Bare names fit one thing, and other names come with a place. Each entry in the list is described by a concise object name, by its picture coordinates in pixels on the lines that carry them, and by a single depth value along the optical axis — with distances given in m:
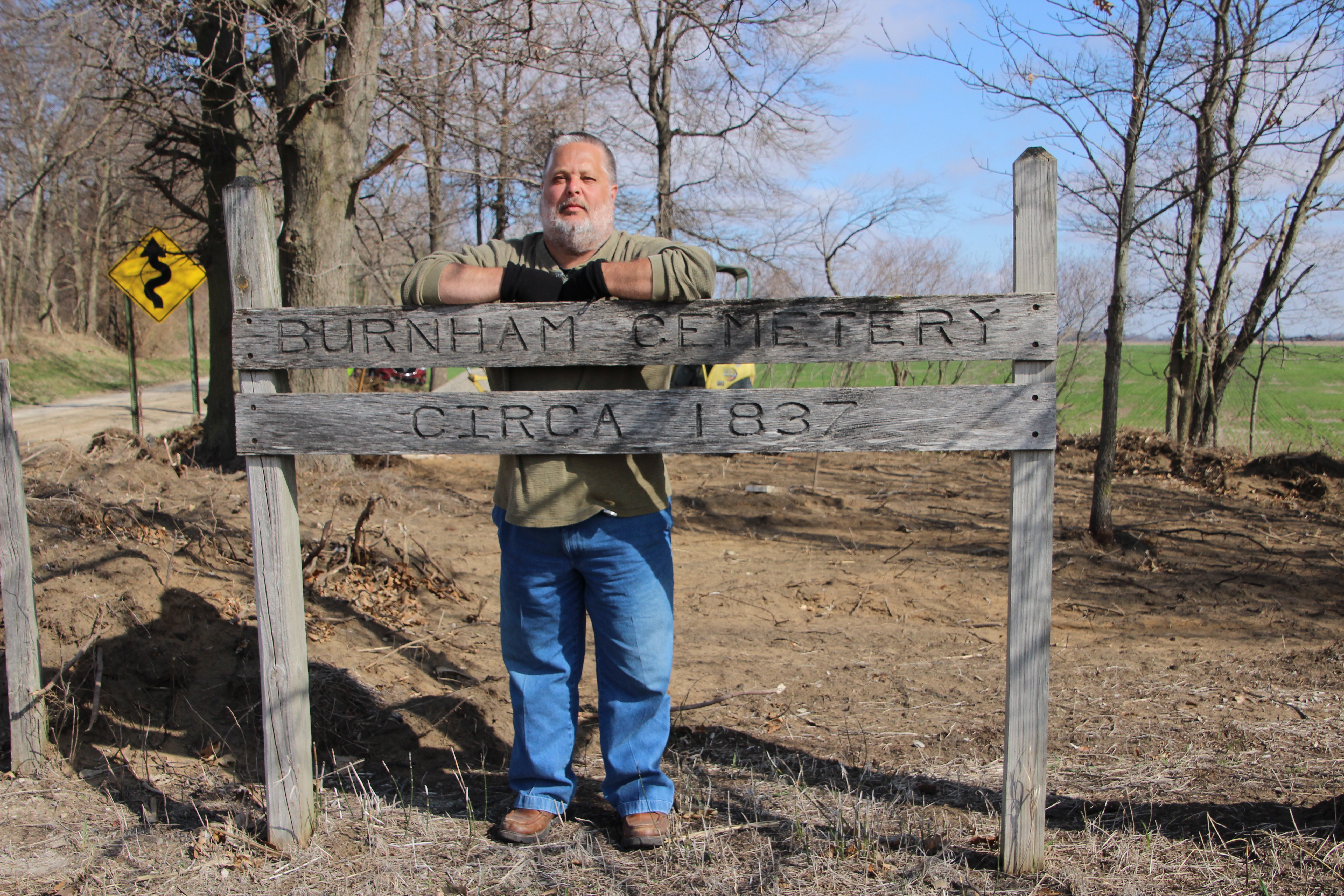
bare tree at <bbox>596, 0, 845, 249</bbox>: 16.69
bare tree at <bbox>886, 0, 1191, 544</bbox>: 6.54
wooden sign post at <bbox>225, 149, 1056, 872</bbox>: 2.63
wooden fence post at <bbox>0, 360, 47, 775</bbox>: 3.48
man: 2.82
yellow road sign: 12.61
